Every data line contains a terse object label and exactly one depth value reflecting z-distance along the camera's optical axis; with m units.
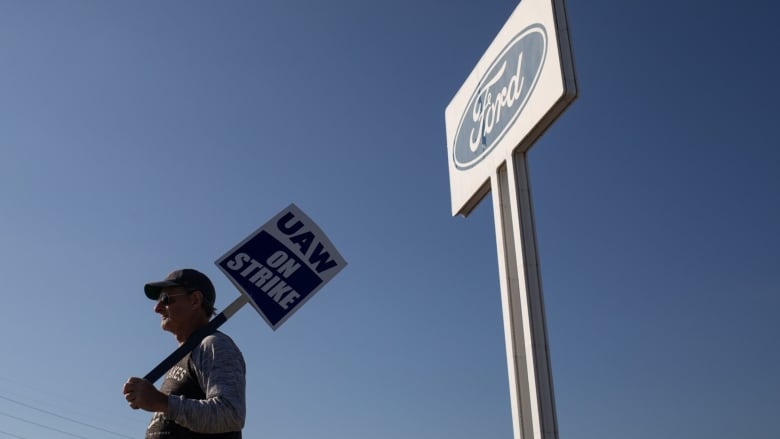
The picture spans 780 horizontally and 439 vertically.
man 2.85
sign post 8.61
